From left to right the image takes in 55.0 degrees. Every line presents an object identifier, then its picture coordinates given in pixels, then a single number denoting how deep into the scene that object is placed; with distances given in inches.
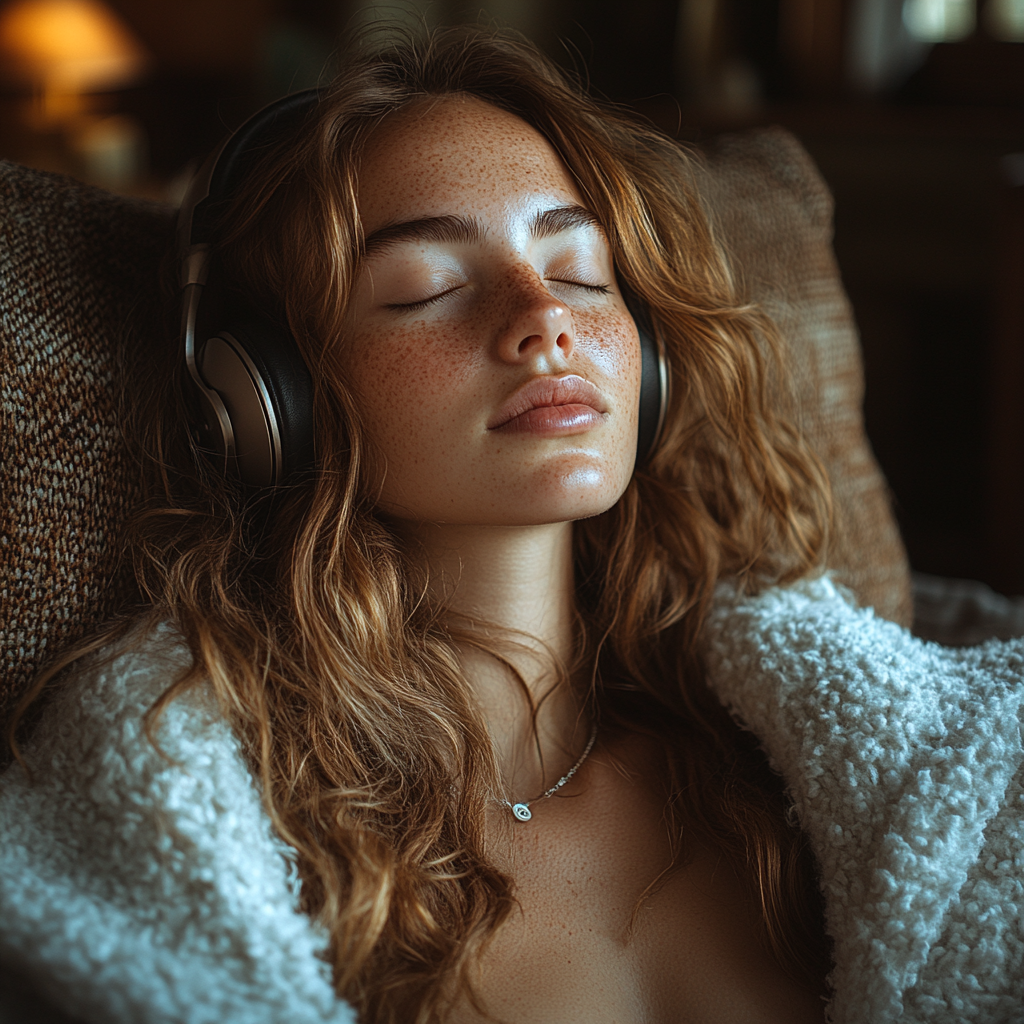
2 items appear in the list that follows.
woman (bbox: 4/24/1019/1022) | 27.1
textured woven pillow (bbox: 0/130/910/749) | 31.6
